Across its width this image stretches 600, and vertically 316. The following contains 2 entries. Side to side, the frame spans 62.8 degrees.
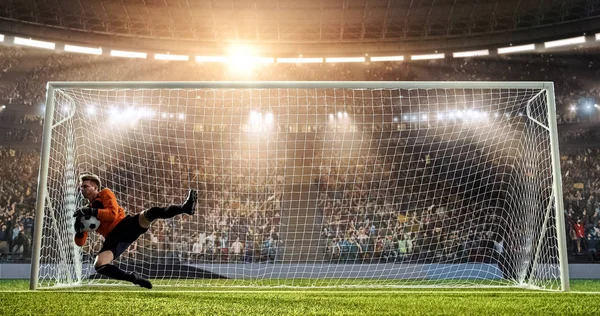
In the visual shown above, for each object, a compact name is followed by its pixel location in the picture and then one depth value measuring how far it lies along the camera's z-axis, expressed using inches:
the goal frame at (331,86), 259.1
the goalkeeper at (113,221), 204.5
